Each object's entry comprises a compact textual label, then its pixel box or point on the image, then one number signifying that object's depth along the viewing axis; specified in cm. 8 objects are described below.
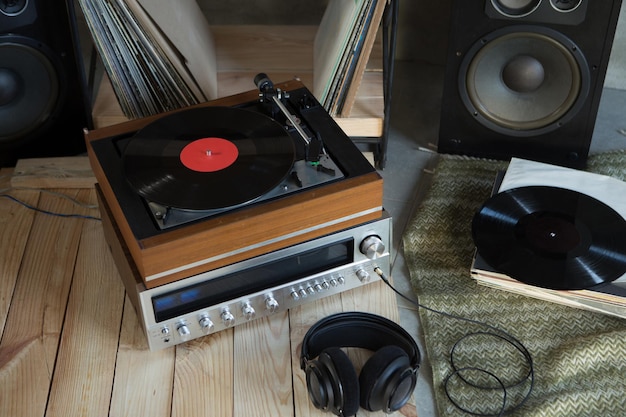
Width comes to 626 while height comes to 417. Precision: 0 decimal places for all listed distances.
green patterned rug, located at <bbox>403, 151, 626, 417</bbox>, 153
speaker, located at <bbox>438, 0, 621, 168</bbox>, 186
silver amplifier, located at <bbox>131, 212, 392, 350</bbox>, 151
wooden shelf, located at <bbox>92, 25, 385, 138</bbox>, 198
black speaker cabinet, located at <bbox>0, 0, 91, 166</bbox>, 187
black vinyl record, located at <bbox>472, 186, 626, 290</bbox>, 166
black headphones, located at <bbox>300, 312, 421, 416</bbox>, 138
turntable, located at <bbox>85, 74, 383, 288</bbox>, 145
